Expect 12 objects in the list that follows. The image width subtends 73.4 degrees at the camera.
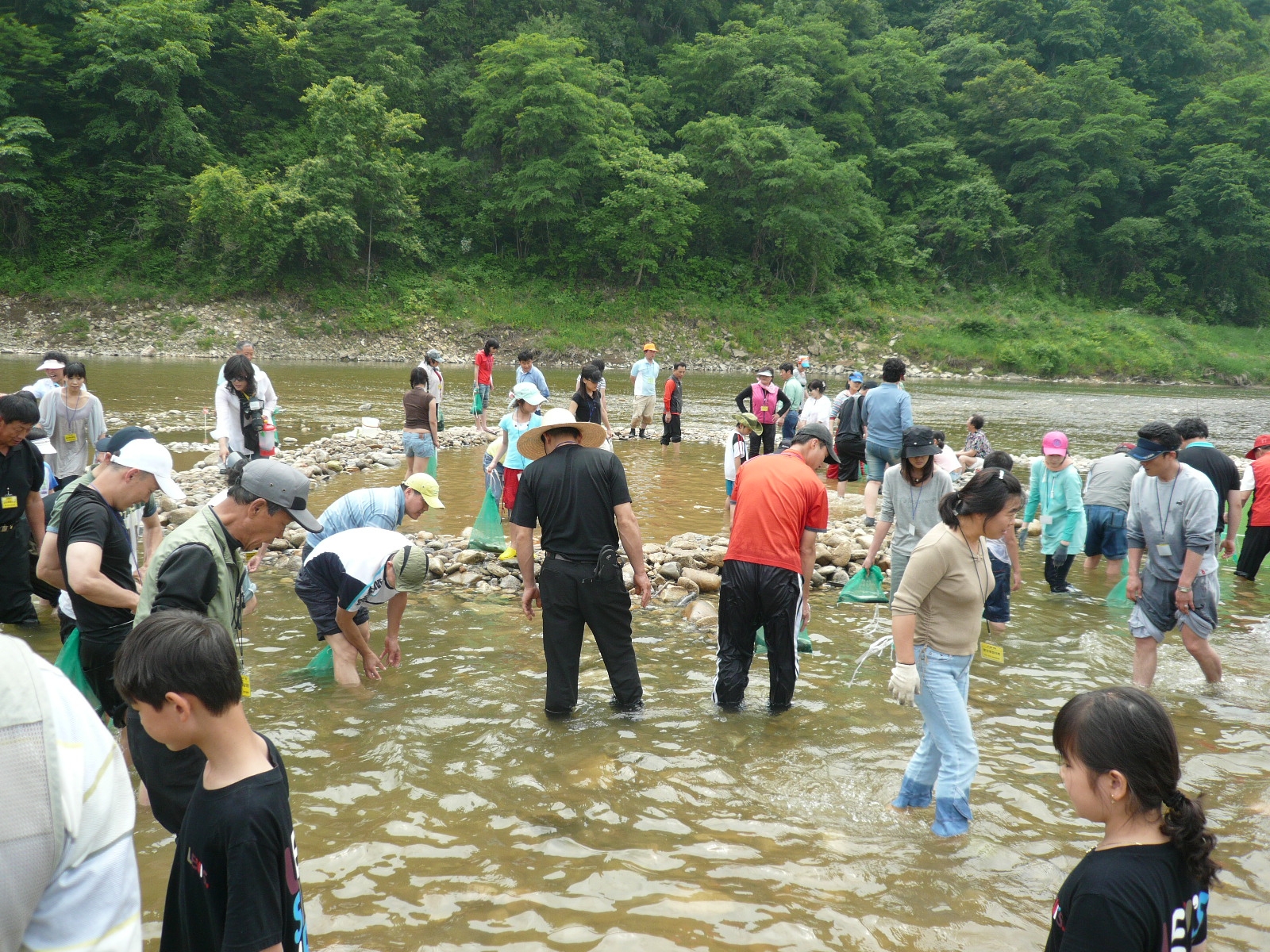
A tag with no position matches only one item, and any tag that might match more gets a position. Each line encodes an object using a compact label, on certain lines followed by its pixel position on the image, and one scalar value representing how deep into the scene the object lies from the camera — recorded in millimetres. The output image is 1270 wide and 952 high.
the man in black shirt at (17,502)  5293
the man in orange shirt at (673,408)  15445
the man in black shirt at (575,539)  4820
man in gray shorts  5164
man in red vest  8031
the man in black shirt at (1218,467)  7375
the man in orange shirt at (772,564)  4938
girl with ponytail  1807
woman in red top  15664
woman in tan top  3768
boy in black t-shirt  1943
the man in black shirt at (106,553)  3592
